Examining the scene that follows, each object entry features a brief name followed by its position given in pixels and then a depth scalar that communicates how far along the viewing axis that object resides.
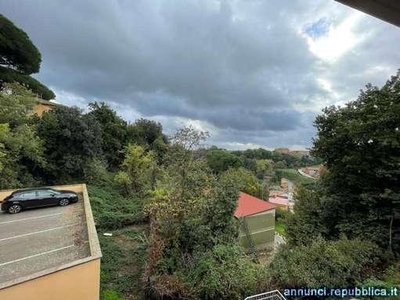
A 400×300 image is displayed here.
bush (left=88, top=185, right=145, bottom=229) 14.45
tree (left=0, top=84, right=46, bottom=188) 14.30
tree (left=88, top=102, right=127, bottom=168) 24.98
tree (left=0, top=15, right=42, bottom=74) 21.64
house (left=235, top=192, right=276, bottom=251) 16.41
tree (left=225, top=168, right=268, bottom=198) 30.63
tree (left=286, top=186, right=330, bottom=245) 11.20
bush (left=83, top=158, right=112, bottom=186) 19.23
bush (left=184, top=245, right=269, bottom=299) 7.34
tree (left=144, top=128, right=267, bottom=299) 7.77
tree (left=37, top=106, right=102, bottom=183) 17.95
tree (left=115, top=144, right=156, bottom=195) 19.83
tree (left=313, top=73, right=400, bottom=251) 9.46
